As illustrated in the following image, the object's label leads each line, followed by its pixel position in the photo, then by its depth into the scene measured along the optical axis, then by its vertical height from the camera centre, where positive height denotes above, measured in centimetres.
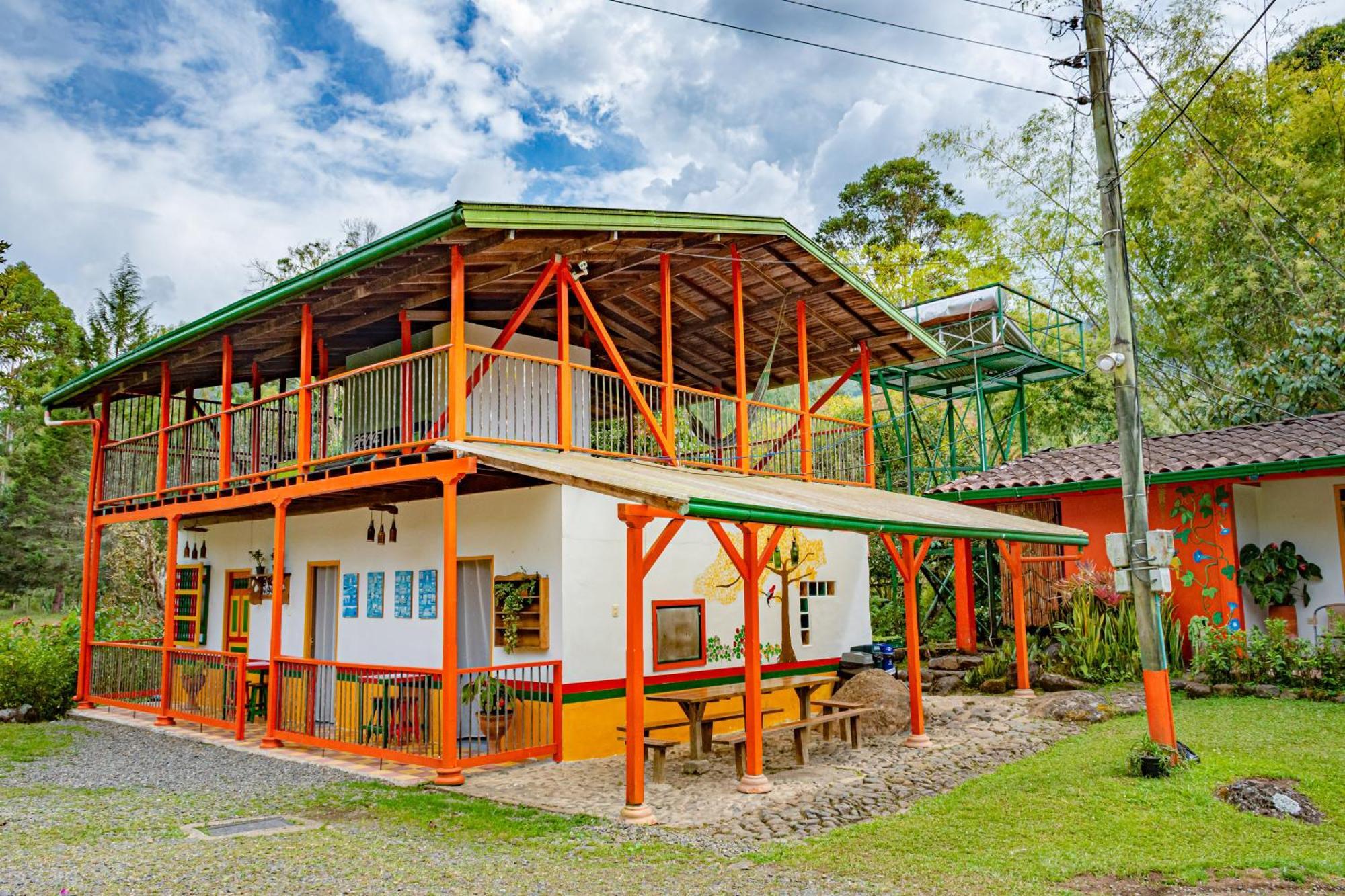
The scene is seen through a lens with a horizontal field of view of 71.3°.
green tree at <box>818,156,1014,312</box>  3164 +1228
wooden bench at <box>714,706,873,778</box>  850 -156
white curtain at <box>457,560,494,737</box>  1064 -40
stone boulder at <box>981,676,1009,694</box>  1300 -163
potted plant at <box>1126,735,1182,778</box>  748 -156
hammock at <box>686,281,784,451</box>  1220 +240
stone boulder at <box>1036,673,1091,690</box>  1255 -155
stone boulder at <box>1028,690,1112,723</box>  1059 -162
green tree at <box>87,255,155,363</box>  2978 +844
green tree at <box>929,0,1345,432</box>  1797 +705
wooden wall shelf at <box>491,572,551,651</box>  965 -46
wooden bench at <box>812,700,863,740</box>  1036 -149
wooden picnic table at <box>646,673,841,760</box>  881 -118
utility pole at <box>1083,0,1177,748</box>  773 +151
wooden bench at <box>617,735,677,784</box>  819 -164
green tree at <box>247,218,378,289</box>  3062 +1056
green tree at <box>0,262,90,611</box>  3150 +365
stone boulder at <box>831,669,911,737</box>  1094 -156
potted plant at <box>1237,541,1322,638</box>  1207 -17
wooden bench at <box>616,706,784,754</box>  912 -152
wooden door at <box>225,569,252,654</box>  1472 -42
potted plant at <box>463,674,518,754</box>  909 -126
